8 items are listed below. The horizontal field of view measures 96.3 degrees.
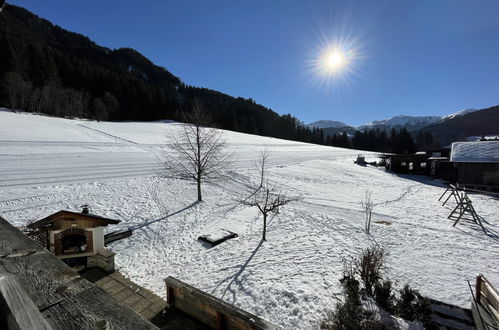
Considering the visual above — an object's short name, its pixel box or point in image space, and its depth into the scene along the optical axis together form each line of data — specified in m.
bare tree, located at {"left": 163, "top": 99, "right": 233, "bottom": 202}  15.18
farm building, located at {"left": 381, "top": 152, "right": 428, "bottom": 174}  35.88
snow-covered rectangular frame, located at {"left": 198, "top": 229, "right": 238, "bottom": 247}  9.98
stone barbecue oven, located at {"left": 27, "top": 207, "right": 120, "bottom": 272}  6.39
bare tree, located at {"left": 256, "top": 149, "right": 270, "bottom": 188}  23.97
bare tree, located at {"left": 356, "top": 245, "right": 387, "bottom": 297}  6.91
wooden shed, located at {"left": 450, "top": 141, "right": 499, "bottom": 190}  23.08
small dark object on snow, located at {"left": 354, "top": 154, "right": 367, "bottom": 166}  39.78
